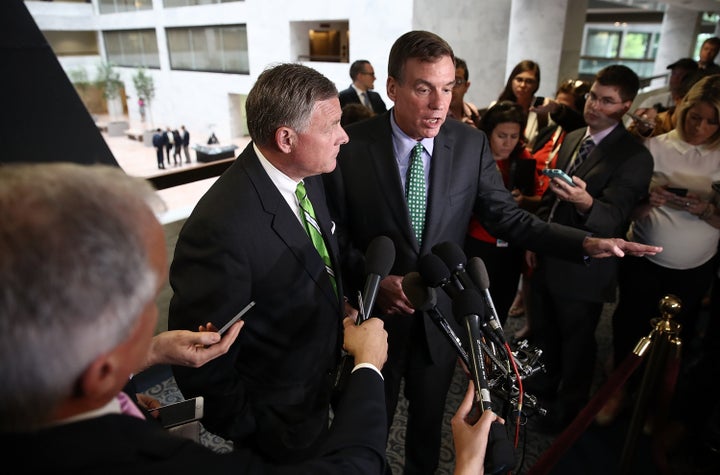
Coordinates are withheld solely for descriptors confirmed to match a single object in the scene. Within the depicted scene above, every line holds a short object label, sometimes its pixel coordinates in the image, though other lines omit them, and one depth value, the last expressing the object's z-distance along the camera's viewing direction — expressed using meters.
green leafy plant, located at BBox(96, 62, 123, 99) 24.72
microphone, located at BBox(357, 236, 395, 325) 1.23
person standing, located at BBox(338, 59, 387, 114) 5.66
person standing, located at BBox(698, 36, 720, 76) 6.40
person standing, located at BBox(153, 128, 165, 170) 18.03
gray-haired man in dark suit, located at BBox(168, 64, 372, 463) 1.41
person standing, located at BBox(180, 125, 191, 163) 16.92
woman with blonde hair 2.31
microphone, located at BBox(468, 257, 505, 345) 1.19
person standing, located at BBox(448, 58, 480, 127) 3.71
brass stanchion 1.96
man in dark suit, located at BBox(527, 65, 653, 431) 2.23
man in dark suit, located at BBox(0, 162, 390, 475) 0.54
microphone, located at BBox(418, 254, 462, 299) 1.25
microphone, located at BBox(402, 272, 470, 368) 1.20
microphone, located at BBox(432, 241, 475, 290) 1.29
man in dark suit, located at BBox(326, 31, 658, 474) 1.91
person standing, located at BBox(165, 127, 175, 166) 18.27
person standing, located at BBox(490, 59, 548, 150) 3.97
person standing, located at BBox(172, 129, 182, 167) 17.70
